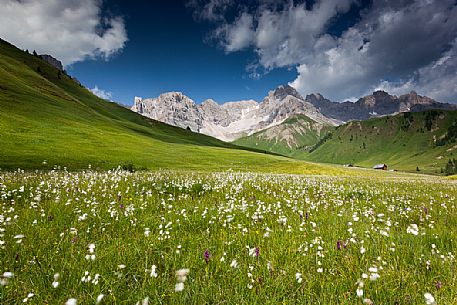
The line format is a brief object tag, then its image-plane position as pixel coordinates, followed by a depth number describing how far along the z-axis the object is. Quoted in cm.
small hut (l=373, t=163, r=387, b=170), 18852
